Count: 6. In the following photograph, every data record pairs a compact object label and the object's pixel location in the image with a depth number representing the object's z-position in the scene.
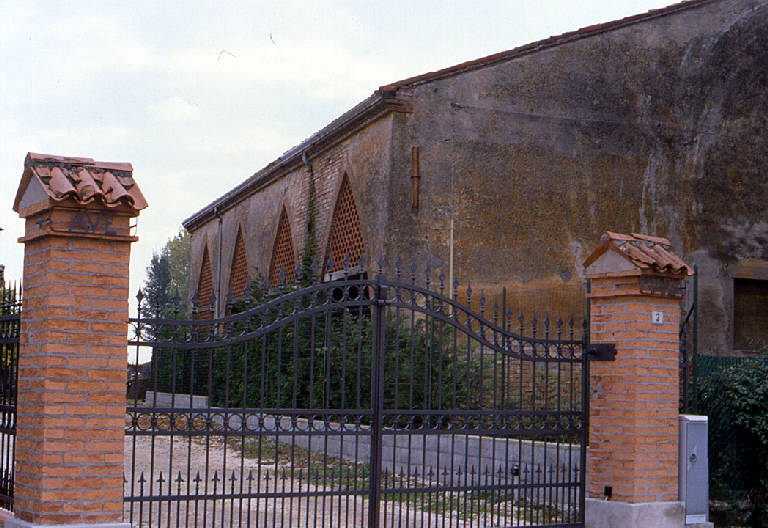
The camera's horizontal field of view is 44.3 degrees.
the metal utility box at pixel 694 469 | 8.04
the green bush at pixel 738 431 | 9.33
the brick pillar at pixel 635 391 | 7.78
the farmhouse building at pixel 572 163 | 14.88
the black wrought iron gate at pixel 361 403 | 6.23
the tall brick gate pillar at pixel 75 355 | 5.45
